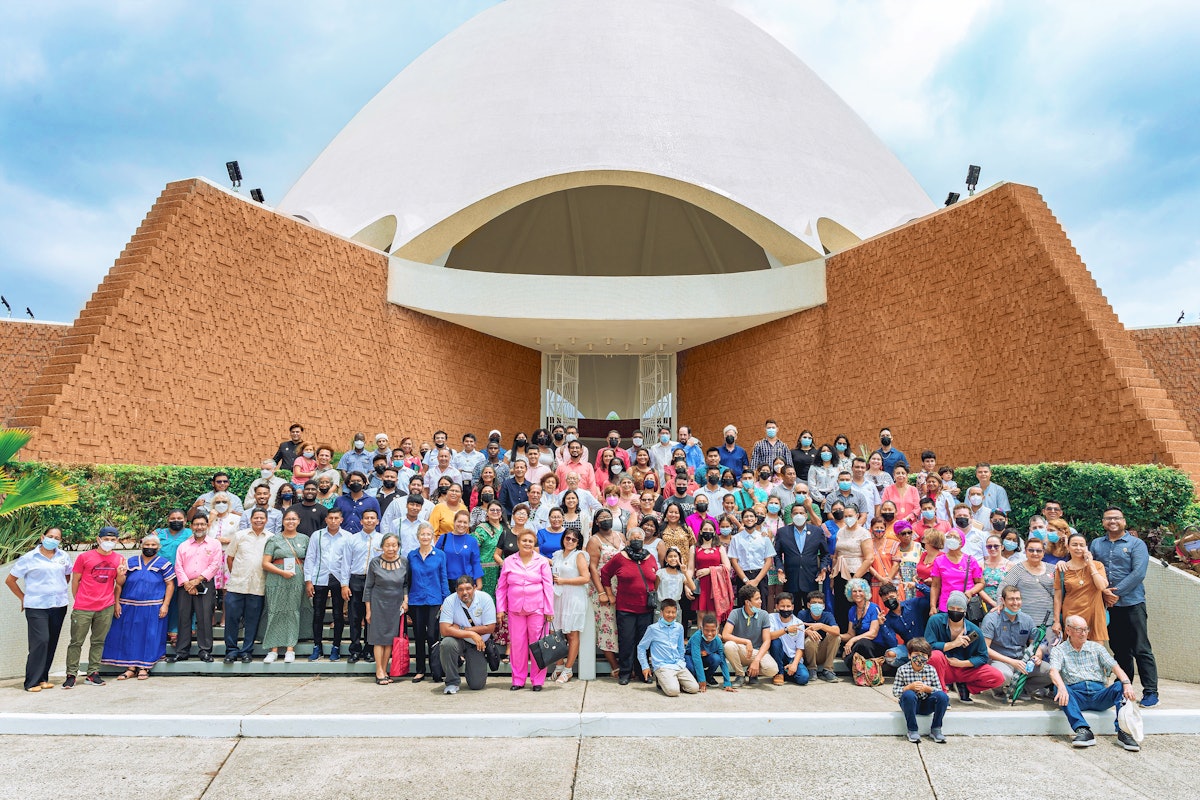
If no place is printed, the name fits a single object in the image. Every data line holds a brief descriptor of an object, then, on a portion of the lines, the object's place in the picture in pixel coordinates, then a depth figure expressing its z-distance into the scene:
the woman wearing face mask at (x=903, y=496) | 6.72
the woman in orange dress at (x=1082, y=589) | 5.16
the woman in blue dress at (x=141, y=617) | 5.78
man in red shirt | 5.68
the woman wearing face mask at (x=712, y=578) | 5.78
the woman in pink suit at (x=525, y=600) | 5.42
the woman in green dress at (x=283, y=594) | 5.94
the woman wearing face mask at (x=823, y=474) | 7.48
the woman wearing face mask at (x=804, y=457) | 8.27
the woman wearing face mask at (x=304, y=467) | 7.63
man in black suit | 6.08
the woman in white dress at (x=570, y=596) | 5.53
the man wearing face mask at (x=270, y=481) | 7.04
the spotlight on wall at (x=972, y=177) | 14.14
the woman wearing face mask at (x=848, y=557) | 5.98
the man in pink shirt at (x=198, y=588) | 5.92
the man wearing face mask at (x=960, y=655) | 5.02
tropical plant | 6.40
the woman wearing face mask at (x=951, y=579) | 5.54
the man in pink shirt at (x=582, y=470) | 7.47
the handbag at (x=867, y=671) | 5.41
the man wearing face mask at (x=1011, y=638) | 5.02
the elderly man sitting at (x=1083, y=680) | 4.41
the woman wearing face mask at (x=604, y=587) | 5.61
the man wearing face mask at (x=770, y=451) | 8.38
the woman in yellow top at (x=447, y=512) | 6.13
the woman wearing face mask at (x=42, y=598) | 5.59
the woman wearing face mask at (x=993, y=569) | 5.61
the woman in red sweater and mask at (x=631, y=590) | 5.49
